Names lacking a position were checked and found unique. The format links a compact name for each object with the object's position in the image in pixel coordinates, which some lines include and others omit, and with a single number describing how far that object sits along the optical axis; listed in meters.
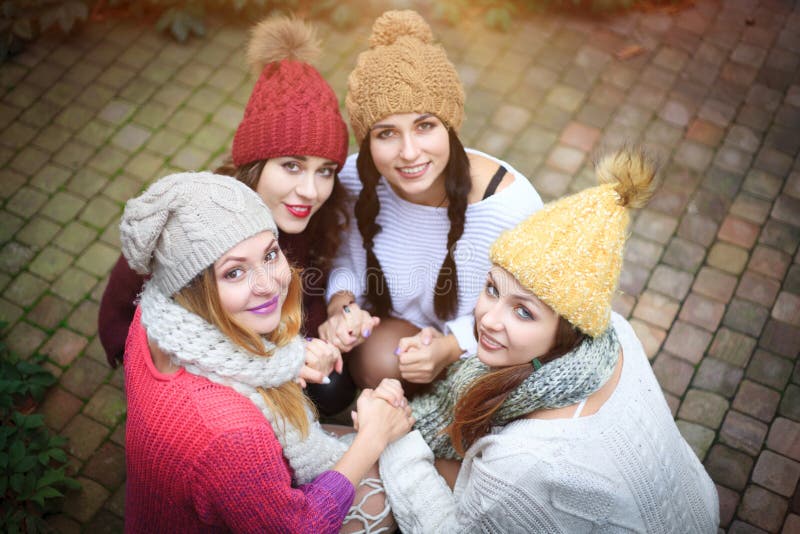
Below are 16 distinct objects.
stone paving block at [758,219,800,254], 4.41
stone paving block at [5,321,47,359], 4.15
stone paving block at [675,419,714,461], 3.70
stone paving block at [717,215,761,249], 4.45
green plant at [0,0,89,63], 5.39
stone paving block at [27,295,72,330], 4.26
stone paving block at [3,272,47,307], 4.35
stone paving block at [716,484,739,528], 3.46
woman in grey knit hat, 2.10
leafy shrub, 3.44
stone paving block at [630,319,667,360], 4.06
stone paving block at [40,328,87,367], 4.13
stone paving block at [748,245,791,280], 4.32
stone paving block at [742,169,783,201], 4.65
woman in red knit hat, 2.95
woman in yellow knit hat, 2.18
